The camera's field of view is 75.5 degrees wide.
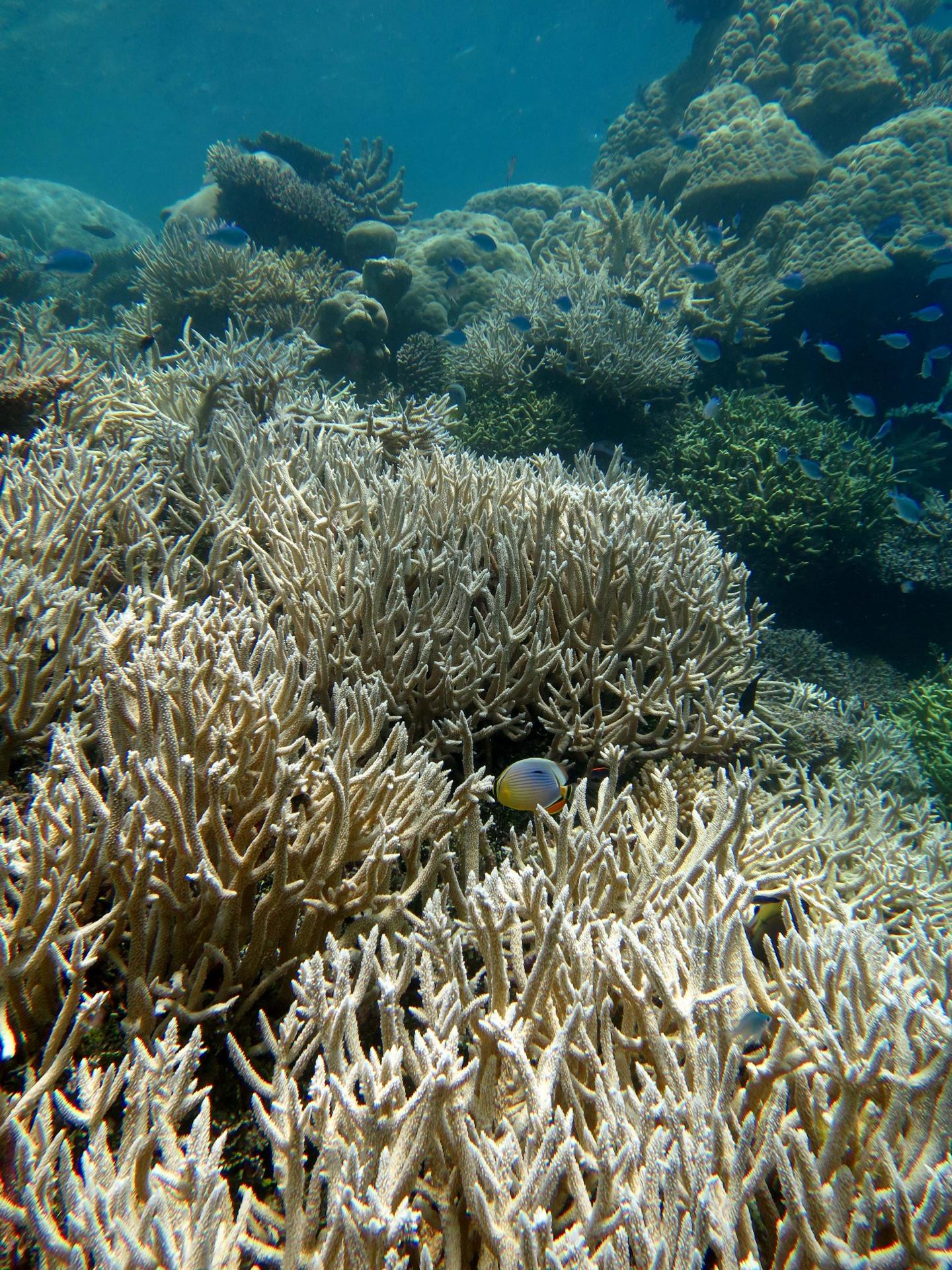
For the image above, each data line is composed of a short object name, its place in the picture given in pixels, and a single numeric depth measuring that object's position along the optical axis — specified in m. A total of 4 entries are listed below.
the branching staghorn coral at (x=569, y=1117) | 1.13
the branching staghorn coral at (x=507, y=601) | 2.81
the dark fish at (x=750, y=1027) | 1.49
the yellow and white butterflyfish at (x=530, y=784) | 2.28
